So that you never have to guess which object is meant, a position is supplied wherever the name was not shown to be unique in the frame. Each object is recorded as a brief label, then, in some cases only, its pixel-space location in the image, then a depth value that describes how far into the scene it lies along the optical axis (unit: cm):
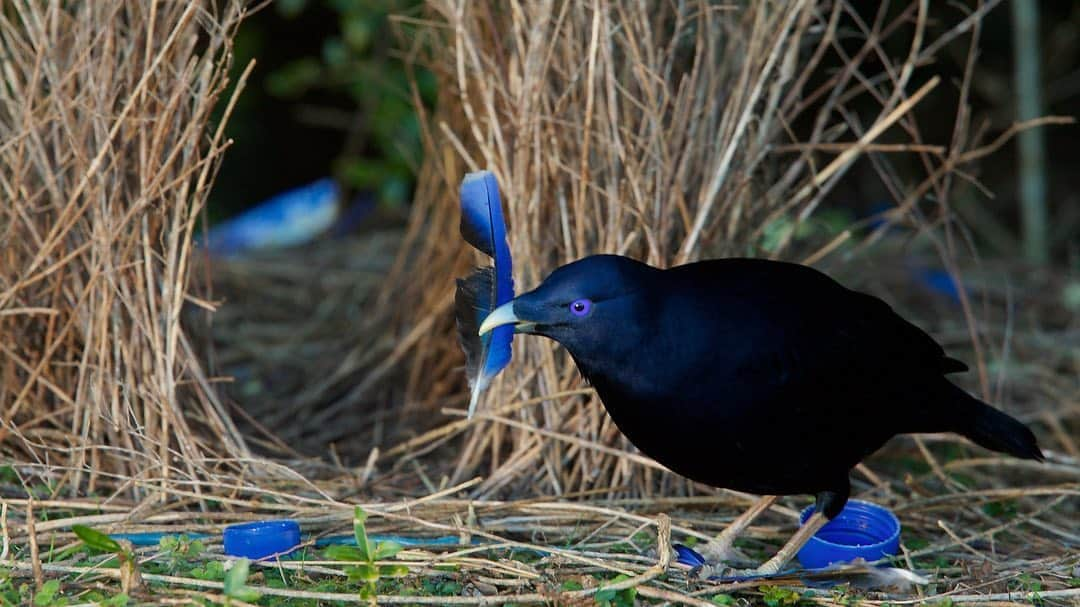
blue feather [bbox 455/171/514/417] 505
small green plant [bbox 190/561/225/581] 481
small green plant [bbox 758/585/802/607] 491
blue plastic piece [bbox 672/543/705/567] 541
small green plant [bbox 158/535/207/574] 504
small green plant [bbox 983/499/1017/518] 654
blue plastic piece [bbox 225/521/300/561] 516
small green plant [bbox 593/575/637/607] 482
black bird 480
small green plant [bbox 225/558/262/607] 400
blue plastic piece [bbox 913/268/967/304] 1040
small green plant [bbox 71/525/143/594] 417
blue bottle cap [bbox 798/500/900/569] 557
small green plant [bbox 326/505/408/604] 435
